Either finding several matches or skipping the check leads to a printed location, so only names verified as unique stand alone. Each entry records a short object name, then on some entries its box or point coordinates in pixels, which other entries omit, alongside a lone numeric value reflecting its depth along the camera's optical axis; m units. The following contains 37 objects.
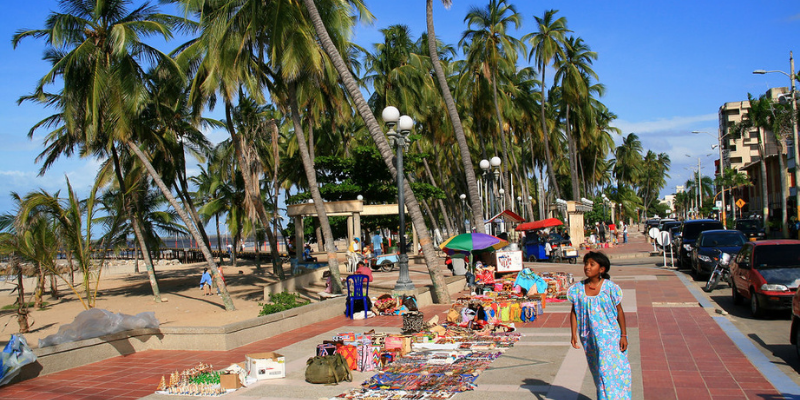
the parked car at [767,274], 11.12
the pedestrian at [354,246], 26.14
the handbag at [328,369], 7.57
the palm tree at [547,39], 41.69
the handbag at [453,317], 11.25
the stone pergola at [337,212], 27.13
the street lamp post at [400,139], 13.59
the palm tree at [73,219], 14.28
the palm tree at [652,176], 118.31
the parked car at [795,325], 7.85
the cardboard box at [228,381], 7.59
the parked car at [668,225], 40.77
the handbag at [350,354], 8.23
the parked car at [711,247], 18.27
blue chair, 13.48
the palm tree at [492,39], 34.34
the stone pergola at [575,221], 40.81
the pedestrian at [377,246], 35.48
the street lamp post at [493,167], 23.42
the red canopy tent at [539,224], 28.55
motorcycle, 15.70
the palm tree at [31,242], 14.50
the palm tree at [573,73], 44.00
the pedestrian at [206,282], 25.36
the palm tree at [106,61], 17.62
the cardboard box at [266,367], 7.93
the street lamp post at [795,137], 29.97
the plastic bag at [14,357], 8.19
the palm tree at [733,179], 62.31
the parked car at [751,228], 30.98
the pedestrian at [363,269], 15.48
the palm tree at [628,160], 94.38
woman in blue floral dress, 5.33
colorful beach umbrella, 17.17
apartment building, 58.97
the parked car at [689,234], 22.62
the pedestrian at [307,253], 34.76
